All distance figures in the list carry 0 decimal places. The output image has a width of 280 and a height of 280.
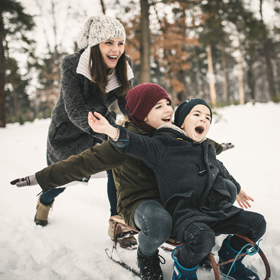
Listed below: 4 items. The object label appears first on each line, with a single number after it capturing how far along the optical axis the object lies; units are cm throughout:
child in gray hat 125
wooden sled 124
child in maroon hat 132
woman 184
